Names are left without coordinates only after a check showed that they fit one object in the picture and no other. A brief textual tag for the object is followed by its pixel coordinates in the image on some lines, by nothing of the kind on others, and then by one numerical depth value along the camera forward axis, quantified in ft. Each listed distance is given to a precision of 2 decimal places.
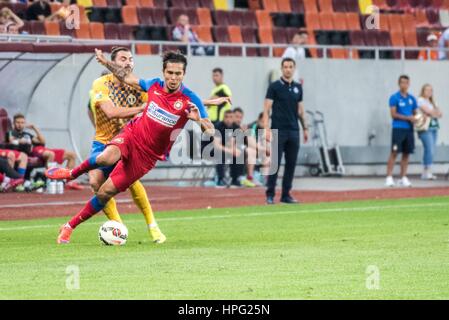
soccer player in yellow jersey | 47.88
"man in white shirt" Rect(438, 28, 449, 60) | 112.37
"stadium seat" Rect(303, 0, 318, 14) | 115.95
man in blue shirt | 90.02
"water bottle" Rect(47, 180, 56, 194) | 80.43
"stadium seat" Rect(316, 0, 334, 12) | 117.70
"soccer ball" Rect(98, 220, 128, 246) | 46.93
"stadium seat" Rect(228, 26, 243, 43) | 106.37
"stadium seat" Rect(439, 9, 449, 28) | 124.36
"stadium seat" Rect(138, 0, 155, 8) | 105.60
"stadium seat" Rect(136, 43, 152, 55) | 96.50
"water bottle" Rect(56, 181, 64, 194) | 80.79
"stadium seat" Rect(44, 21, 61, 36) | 92.43
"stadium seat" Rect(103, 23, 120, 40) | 97.91
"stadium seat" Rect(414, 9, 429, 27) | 121.90
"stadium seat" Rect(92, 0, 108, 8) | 100.94
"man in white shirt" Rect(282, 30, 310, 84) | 99.81
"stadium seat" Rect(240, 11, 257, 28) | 110.63
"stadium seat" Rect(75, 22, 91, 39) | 95.45
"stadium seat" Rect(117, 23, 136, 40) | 98.73
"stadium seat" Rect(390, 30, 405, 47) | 116.57
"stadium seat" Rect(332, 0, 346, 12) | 118.75
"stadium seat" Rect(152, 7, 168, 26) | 103.14
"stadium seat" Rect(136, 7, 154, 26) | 102.37
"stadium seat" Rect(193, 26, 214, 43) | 103.22
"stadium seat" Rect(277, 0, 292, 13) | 114.93
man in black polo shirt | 70.08
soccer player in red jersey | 46.14
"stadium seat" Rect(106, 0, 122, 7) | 103.09
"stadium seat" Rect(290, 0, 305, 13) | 115.65
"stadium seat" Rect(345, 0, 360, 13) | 120.16
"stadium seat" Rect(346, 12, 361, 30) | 116.18
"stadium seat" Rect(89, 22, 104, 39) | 96.84
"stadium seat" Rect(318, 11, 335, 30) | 114.52
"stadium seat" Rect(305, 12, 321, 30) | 114.01
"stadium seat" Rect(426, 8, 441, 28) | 123.34
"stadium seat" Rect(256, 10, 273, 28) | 111.24
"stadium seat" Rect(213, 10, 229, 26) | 108.37
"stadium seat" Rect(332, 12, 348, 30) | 115.34
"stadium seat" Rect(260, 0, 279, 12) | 114.47
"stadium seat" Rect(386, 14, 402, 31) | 117.50
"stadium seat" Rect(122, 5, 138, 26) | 101.76
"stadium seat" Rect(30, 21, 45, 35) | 92.14
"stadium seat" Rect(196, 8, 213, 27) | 106.52
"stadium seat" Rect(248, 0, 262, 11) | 115.14
